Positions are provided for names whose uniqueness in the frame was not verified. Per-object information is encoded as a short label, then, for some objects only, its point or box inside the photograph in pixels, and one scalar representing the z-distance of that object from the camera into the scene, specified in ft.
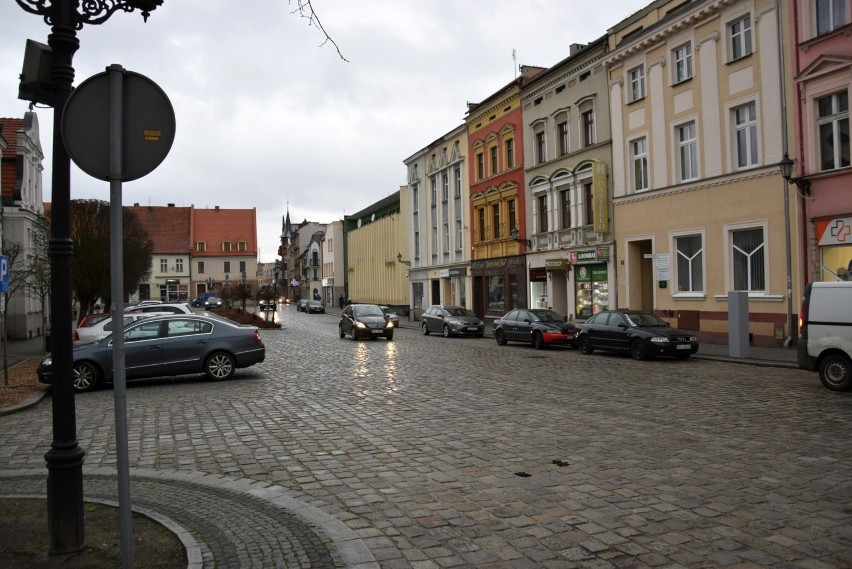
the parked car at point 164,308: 86.22
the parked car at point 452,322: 103.14
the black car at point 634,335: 61.67
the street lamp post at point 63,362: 14.25
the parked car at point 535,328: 79.15
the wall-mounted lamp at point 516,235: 113.57
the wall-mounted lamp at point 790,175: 62.13
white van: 39.45
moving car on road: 96.84
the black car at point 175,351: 47.34
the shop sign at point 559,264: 101.86
